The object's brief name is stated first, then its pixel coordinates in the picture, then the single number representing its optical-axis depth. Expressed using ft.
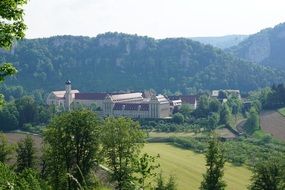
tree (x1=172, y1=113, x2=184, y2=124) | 459.56
